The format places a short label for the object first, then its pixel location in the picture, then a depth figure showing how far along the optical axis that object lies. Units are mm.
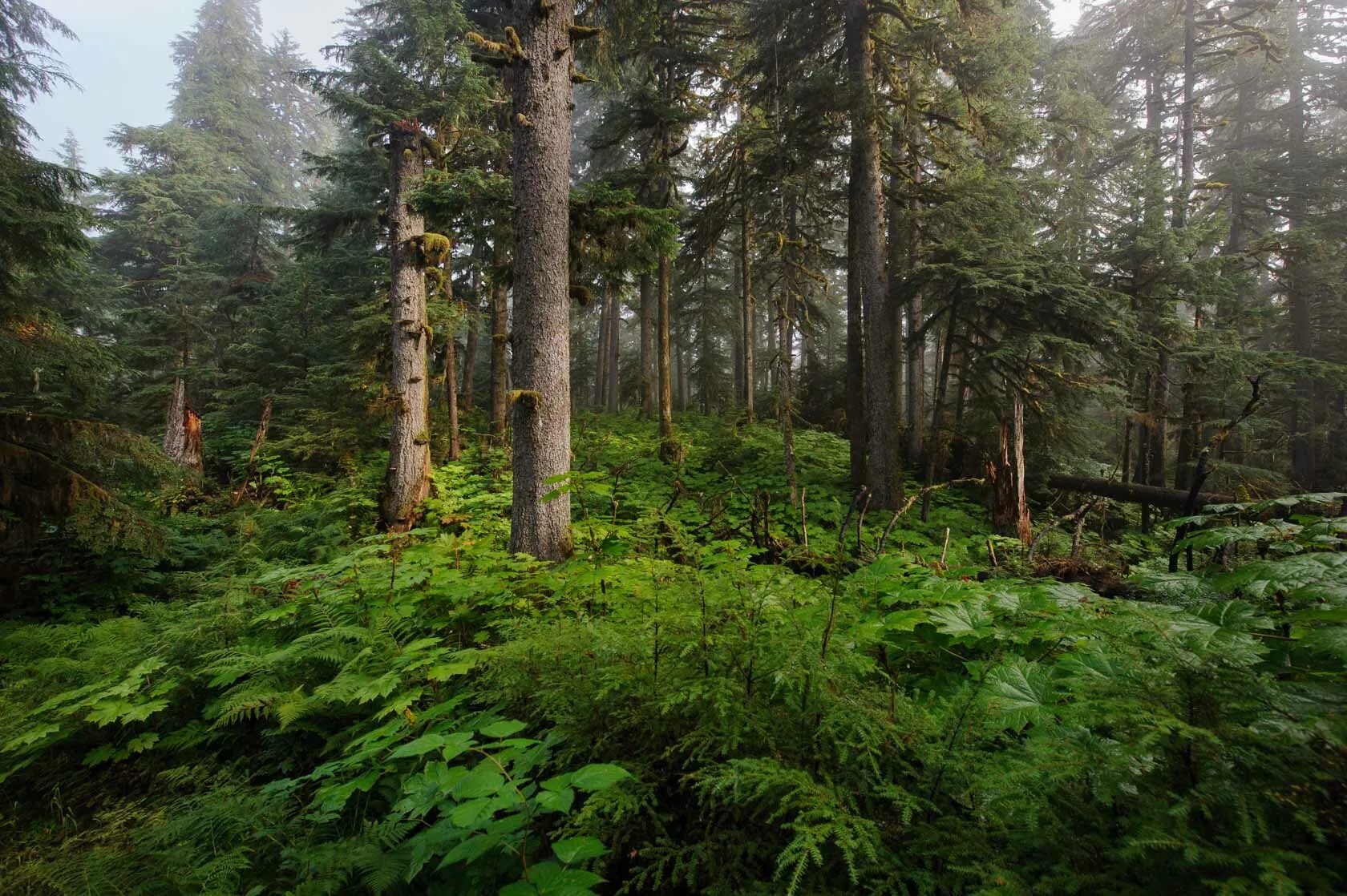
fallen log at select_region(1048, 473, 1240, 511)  9062
